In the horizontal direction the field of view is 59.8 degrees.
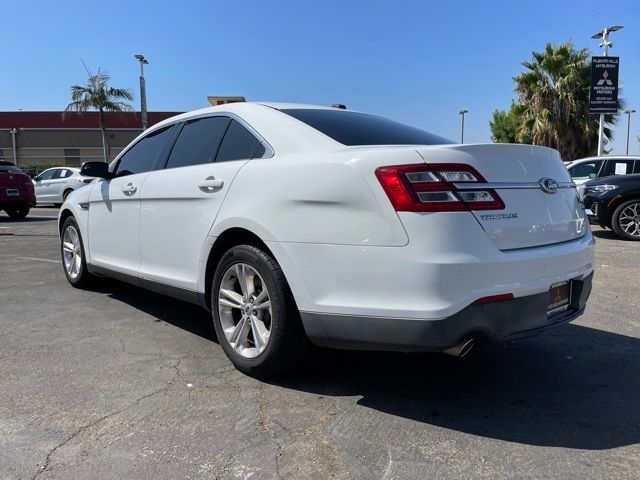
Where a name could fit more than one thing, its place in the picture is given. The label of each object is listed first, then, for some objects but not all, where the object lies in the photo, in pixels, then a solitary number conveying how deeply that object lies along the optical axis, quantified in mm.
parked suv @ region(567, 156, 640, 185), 11922
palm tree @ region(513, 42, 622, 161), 26203
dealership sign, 20797
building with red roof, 49500
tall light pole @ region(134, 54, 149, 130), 29494
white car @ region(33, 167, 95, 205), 19562
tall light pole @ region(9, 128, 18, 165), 47231
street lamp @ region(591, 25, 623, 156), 22459
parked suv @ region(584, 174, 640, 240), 10094
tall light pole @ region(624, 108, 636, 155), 54631
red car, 14609
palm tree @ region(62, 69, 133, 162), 33566
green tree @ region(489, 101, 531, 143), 45056
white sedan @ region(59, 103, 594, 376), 2645
